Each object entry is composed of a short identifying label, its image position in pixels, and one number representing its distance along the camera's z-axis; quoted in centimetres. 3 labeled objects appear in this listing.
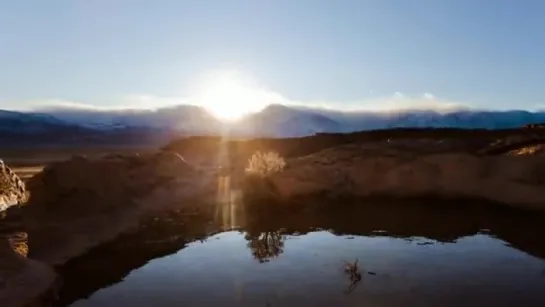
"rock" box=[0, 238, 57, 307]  1392
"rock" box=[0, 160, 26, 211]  1938
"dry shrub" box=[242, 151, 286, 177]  3644
